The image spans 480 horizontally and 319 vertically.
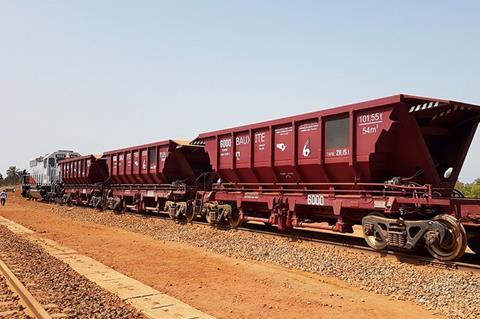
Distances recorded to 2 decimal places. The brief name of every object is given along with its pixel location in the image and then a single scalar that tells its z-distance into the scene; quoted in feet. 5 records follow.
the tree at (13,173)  356.42
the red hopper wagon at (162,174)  60.08
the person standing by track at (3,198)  111.98
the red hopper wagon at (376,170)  28.91
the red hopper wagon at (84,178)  93.66
